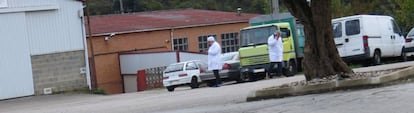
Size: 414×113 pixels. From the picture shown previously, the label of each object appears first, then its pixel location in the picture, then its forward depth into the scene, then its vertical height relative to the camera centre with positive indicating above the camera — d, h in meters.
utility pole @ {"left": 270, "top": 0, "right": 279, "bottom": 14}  36.41 +0.96
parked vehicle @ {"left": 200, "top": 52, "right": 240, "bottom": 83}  29.83 -1.77
